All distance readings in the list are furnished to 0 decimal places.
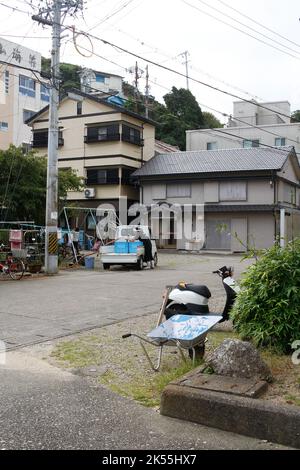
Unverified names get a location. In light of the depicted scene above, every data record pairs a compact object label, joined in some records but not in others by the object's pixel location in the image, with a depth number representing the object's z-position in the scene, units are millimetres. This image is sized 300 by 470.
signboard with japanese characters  36438
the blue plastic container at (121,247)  20578
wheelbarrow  5406
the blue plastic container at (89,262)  21391
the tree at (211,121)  61344
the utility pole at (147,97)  46503
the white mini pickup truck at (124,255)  20453
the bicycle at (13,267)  16484
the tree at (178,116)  54031
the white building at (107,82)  63625
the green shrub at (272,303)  5824
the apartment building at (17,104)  46625
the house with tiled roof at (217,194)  34469
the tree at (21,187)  21391
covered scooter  6281
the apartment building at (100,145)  37875
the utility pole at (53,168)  17938
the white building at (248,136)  46150
